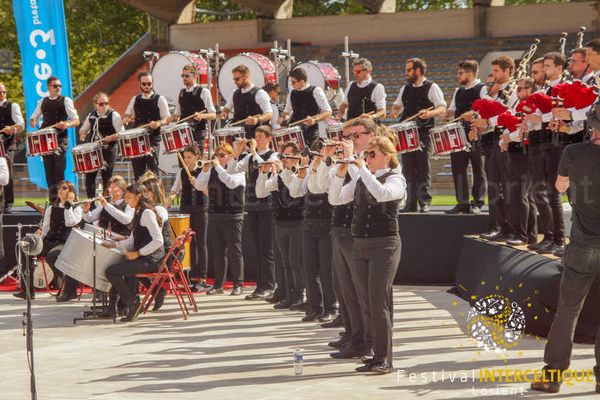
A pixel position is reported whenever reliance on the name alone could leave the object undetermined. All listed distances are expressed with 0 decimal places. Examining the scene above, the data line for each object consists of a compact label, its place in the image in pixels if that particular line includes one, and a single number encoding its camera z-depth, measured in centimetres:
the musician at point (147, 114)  1703
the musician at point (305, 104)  1603
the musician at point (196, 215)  1580
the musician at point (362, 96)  1570
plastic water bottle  933
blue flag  1955
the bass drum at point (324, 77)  1961
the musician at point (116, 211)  1398
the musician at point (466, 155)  1445
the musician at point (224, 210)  1480
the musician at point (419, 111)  1528
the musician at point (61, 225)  1502
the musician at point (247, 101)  1641
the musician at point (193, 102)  1709
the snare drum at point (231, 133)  1616
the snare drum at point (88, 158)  1667
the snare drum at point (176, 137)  1673
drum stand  1299
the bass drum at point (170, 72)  2005
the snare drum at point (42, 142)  1698
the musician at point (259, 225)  1466
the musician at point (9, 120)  1720
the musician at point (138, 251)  1295
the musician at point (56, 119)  1717
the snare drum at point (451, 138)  1421
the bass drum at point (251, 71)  1944
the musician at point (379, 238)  920
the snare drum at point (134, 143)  1667
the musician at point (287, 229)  1334
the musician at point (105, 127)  1700
